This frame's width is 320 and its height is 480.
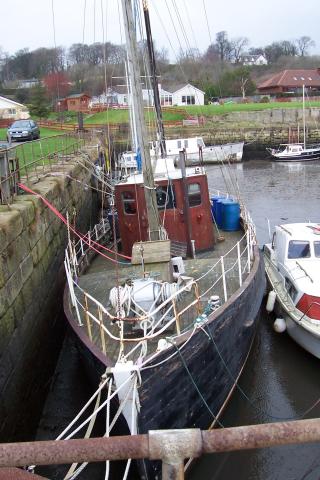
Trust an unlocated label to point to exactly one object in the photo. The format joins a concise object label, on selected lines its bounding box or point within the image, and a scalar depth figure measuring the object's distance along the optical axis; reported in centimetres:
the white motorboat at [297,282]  1028
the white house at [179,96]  7669
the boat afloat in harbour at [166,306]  612
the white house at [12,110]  5775
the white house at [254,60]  11725
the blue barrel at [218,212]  1417
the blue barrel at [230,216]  1377
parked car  2817
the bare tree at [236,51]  11526
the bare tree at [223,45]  11262
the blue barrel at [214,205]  1459
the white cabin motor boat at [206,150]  3709
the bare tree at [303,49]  11844
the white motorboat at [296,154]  4781
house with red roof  8069
